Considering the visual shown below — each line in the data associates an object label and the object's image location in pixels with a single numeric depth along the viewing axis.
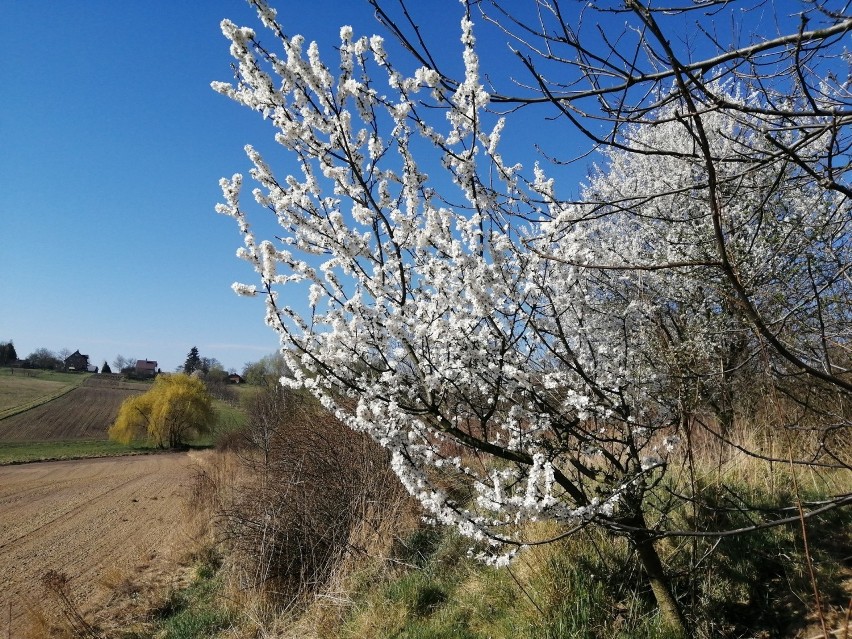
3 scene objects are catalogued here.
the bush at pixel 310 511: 7.37
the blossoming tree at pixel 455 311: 2.85
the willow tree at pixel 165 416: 52.16
